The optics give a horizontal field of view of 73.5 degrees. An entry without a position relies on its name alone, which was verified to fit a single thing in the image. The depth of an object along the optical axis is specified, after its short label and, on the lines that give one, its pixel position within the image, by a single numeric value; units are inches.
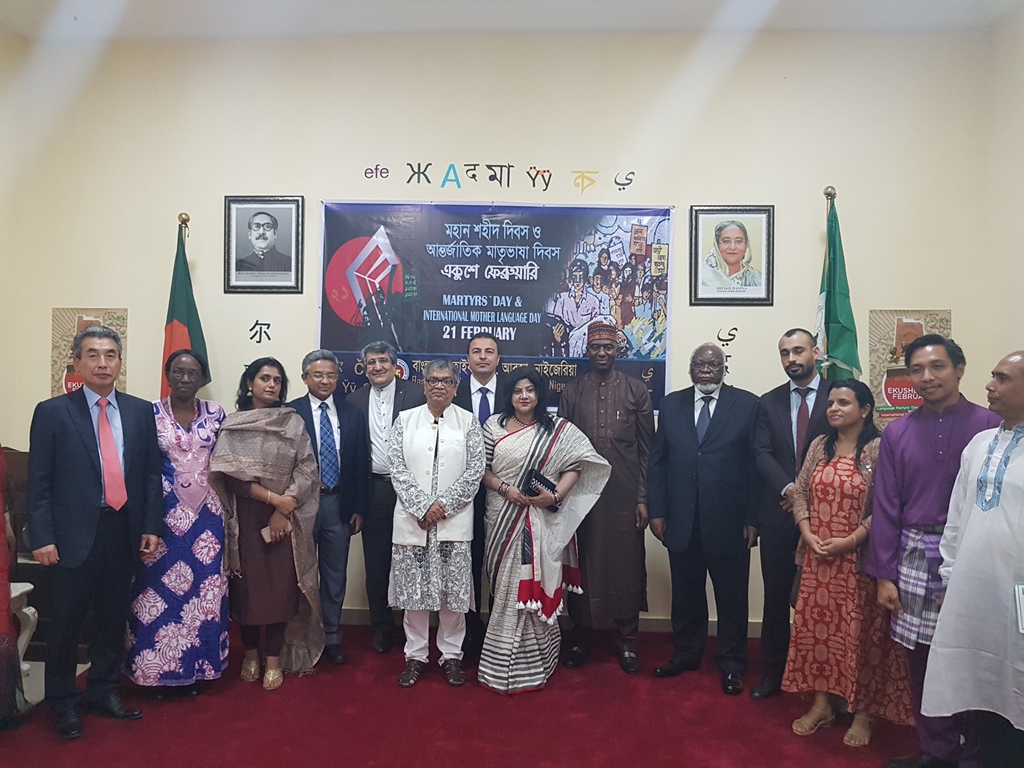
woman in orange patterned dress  113.7
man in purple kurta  103.6
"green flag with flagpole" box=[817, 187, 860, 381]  160.1
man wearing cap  144.6
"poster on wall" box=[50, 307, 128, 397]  178.5
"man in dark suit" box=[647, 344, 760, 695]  137.6
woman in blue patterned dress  124.0
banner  172.9
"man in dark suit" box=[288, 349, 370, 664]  143.4
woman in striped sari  133.0
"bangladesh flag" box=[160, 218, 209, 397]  169.6
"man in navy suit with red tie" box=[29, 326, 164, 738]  113.0
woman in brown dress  129.5
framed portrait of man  175.9
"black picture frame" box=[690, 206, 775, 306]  170.7
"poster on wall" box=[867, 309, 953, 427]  168.9
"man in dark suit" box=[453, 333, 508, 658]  148.7
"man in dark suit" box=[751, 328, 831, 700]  132.0
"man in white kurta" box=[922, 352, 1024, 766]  92.9
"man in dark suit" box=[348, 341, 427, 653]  149.3
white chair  123.6
